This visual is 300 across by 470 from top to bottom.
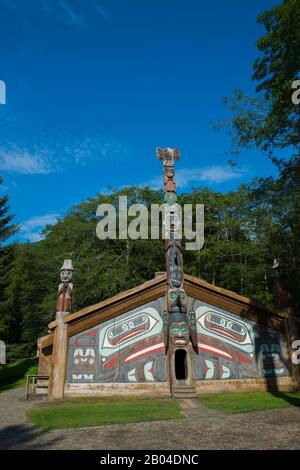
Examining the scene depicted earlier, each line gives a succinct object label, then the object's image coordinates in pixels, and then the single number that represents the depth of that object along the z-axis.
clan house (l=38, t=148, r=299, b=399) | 15.84
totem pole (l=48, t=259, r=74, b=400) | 15.34
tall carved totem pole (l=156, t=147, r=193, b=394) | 15.95
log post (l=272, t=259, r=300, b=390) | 17.50
